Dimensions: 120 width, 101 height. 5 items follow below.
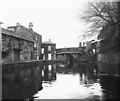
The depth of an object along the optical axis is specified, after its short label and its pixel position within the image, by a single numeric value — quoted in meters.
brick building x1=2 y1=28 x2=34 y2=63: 33.86
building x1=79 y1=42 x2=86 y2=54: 89.30
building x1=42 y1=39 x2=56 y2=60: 78.16
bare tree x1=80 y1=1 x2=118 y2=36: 20.91
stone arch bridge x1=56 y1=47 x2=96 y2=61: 84.05
